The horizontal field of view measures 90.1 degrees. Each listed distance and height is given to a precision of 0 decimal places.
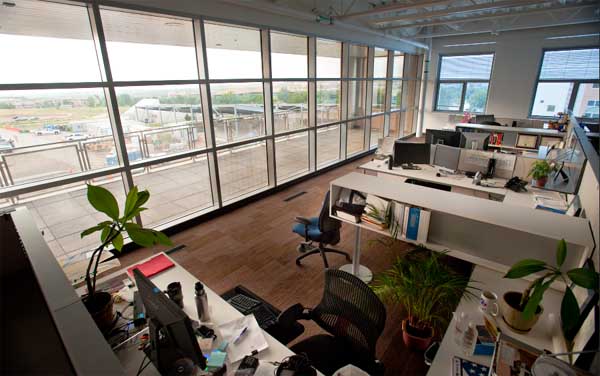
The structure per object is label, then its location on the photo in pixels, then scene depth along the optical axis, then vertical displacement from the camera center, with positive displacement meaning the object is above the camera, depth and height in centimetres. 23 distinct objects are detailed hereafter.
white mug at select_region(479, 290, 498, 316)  177 -123
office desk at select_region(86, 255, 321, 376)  148 -129
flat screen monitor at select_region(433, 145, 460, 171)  441 -99
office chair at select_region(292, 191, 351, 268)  317 -148
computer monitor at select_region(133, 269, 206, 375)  120 -97
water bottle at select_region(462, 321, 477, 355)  159 -129
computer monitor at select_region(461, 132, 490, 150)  480 -82
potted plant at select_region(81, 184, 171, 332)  156 -72
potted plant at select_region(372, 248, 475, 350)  185 -120
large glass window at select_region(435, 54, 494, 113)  918 +15
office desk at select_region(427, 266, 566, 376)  155 -132
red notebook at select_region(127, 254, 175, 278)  214 -123
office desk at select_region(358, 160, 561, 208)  352 -122
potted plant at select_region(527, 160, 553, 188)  356 -98
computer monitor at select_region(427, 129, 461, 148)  494 -80
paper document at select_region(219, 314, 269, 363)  157 -129
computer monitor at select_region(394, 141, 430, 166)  461 -96
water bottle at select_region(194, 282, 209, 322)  173 -117
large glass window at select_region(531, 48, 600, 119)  763 +8
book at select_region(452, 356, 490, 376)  146 -133
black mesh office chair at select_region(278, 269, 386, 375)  168 -135
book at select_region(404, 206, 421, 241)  234 -102
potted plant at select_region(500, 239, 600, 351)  121 -81
